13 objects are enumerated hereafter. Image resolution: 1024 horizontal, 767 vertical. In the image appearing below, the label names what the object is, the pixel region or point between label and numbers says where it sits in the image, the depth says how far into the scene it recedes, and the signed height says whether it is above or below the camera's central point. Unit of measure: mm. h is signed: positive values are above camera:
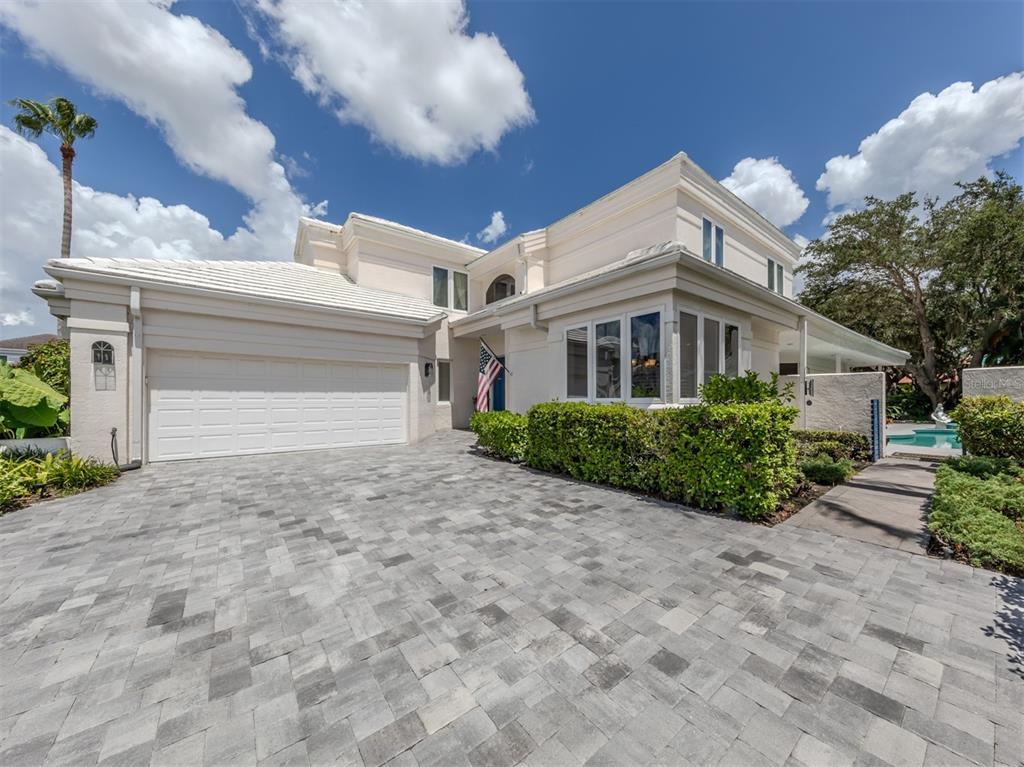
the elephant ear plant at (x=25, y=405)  6430 -398
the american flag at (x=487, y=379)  10016 +125
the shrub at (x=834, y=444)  8172 -1366
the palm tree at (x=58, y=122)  14836 +10764
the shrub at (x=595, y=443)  5766 -1026
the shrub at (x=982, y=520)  3436 -1479
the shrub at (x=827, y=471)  6316 -1492
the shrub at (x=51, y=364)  9008 +498
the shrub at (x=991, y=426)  6973 -788
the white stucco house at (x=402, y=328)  7348 +1406
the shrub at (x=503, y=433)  8172 -1123
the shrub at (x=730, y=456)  4637 -957
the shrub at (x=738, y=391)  5434 -91
